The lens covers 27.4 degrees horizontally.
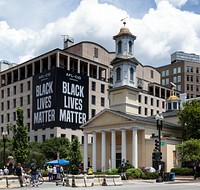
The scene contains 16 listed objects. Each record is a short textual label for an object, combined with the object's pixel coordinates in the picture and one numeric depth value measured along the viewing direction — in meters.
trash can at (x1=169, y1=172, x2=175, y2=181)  41.68
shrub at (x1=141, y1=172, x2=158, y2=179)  45.97
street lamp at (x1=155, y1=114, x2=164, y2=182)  38.79
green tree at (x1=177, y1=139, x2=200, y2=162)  48.69
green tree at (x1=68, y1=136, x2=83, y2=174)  43.28
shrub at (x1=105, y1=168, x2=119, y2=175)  48.22
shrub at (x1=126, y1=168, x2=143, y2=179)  46.38
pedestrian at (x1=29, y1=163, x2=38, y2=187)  31.99
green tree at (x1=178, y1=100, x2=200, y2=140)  58.88
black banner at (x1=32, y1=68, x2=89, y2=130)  85.25
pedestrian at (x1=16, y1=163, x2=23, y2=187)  30.58
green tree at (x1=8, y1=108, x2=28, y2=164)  40.47
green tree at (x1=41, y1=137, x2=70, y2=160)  74.38
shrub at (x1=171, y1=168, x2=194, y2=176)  51.69
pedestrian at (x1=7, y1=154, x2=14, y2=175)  35.94
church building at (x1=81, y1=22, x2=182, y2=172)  57.00
